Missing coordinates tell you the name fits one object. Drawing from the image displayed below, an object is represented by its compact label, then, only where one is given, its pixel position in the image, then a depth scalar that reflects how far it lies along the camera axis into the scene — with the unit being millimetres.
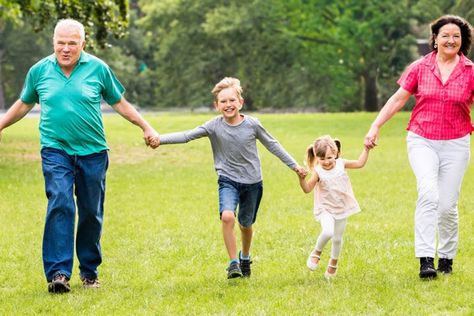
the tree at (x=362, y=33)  78307
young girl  12404
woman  12070
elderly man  11670
